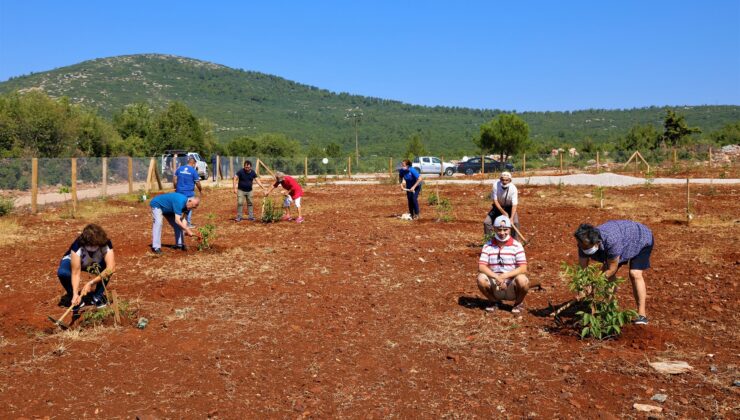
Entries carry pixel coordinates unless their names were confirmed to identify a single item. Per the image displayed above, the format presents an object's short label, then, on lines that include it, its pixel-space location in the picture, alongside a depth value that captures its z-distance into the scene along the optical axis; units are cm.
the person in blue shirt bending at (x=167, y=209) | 1088
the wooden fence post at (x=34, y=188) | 1748
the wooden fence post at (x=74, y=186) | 1789
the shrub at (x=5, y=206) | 1653
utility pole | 12246
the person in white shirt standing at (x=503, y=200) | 1060
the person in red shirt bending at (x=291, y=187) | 1521
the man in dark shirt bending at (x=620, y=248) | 640
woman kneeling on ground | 667
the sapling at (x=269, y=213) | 1527
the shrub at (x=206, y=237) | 1115
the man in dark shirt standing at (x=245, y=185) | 1509
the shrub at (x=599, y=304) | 623
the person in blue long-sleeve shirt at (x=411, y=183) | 1537
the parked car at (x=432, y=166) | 4688
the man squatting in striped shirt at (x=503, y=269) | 722
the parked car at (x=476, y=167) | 4750
